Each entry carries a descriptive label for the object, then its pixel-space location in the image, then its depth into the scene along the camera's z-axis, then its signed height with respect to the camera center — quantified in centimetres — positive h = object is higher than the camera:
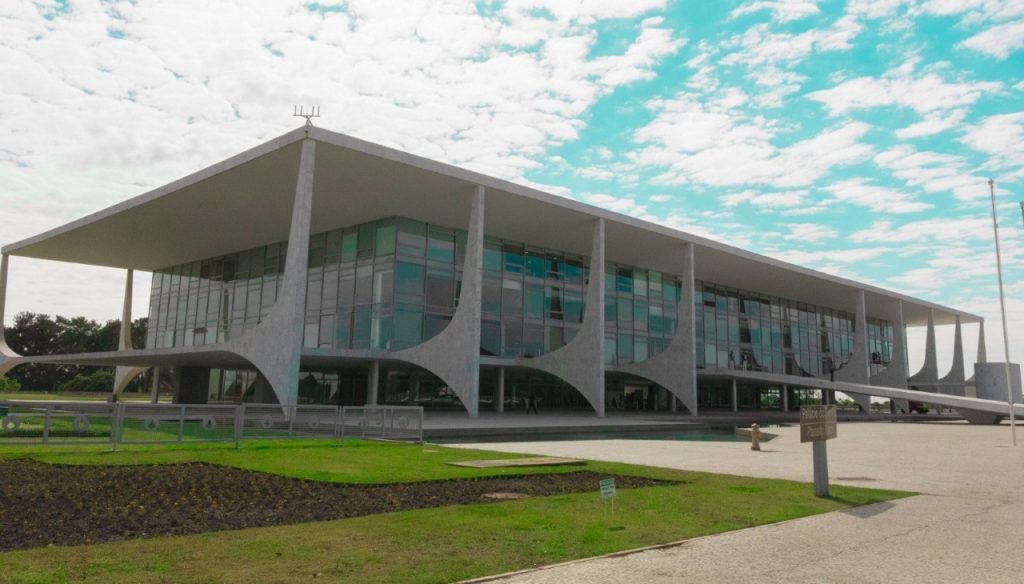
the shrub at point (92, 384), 8600 +7
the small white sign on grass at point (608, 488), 905 -118
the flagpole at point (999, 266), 2756 +526
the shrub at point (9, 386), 5709 -26
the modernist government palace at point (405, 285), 3259 +660
